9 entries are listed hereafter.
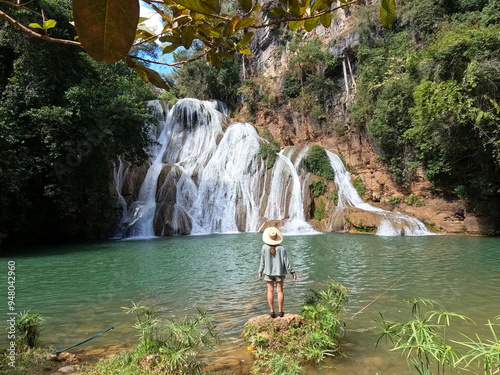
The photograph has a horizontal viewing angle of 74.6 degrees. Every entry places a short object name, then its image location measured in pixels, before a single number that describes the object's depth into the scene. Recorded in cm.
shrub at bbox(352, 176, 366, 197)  1843
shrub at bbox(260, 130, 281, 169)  1980
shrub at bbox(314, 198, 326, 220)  1762
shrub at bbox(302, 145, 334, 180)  1900
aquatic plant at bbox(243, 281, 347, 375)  300
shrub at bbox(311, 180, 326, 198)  1825
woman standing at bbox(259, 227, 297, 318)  405
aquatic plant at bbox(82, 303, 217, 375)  268
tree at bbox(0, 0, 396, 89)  63
